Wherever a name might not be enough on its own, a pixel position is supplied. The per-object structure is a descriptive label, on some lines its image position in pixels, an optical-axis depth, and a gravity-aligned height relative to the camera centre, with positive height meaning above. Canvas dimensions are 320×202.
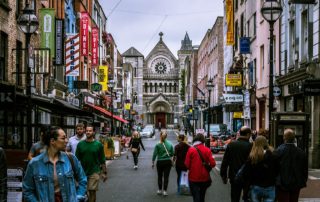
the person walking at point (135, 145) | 27.67 -1.14
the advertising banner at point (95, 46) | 49.12 +5.40
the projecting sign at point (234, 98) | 40.84 +1.23
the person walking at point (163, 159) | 17.48 -1.10
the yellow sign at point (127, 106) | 84.69 +1.53
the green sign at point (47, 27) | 27.59 +3.83
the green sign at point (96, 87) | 45.56 +2.17
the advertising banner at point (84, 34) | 39.92 +5.18
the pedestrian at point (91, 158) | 12.81 -0.79
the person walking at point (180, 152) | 16.87 -0.89
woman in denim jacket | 6.99 -0.61
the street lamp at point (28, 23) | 16.35 +2.36
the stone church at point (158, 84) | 144.50 +7.74
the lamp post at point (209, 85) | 43.88 +2.24
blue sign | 39.69 +4.32
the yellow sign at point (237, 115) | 42.97 +0.18
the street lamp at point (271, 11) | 15.77 +2.55
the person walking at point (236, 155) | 11.72 -0.67
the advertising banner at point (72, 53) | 35.59 +3.51
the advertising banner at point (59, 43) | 28.03 +3.27
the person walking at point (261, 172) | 10.19 -0.84
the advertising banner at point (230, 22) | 48.59 +7.18
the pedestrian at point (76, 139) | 14.35 -0.46
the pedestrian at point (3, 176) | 7.01 -0.62
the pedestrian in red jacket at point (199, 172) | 12.22 -1.01
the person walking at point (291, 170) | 11.26 -0.90
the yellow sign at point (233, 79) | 42.12 +2.45
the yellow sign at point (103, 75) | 54.28 +3.56
